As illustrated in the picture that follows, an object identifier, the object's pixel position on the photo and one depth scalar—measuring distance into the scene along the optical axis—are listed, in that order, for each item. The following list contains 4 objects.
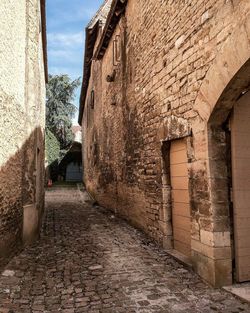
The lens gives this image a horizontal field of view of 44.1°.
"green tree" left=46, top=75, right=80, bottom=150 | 29.02
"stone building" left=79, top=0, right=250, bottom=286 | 3.81
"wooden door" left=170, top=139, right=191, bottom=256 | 4.94
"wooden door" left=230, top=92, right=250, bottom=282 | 3.87
